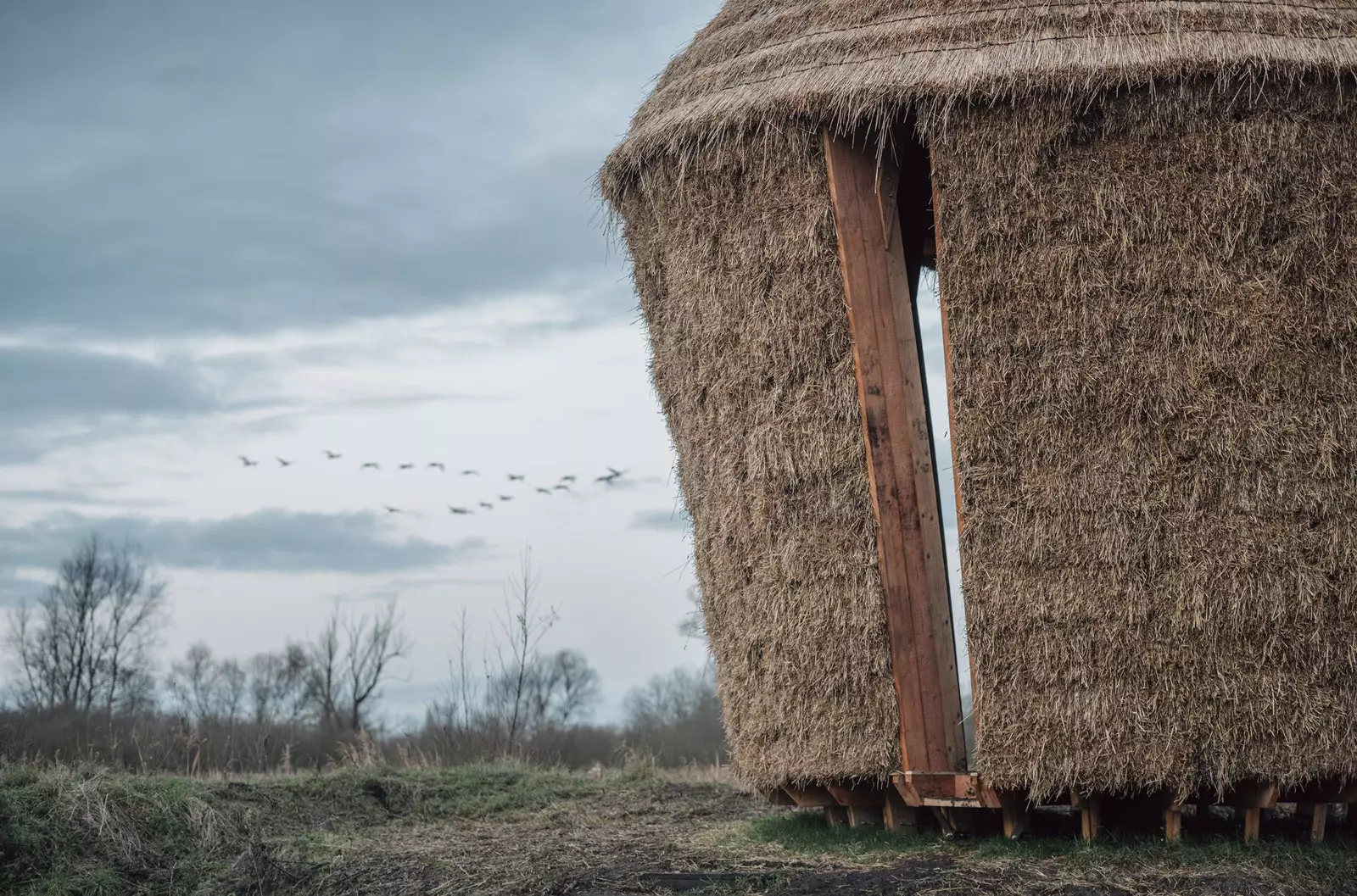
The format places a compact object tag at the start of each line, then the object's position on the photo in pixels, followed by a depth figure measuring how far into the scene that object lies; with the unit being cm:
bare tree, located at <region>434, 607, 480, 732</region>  1528
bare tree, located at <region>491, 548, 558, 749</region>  1494
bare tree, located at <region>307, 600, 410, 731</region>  2177
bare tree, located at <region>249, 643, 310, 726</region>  2530
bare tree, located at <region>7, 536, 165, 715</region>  2967
